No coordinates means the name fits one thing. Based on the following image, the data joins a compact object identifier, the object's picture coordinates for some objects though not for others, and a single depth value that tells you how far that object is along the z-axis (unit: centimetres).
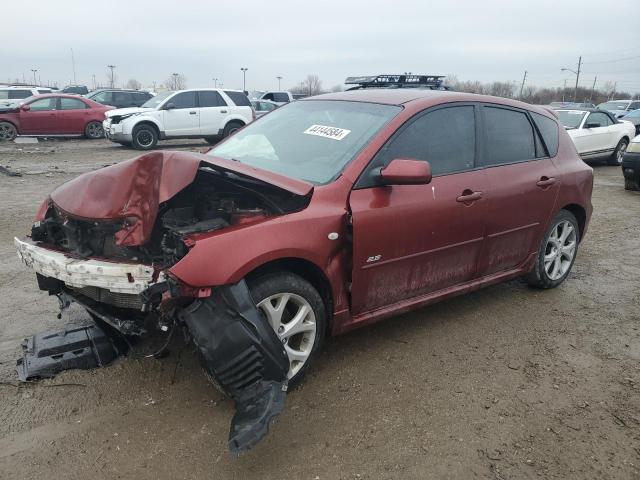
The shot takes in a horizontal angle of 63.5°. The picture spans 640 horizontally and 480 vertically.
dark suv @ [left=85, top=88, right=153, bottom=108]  1998
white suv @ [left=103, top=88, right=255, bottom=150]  1459
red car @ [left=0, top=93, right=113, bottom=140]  1581
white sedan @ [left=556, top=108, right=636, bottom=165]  1262
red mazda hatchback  265
